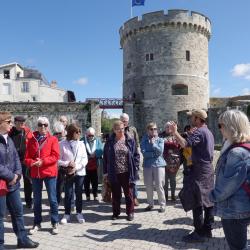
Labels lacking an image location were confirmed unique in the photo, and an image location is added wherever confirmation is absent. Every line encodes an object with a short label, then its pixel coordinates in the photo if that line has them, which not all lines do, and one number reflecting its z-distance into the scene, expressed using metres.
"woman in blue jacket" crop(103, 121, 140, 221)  6.07
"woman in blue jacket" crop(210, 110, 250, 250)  2.94
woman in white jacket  5.91
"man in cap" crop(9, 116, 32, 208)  6.77
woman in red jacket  5.25
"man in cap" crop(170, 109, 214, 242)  4.80
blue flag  32.78
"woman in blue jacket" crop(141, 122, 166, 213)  6.68
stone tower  32.00
